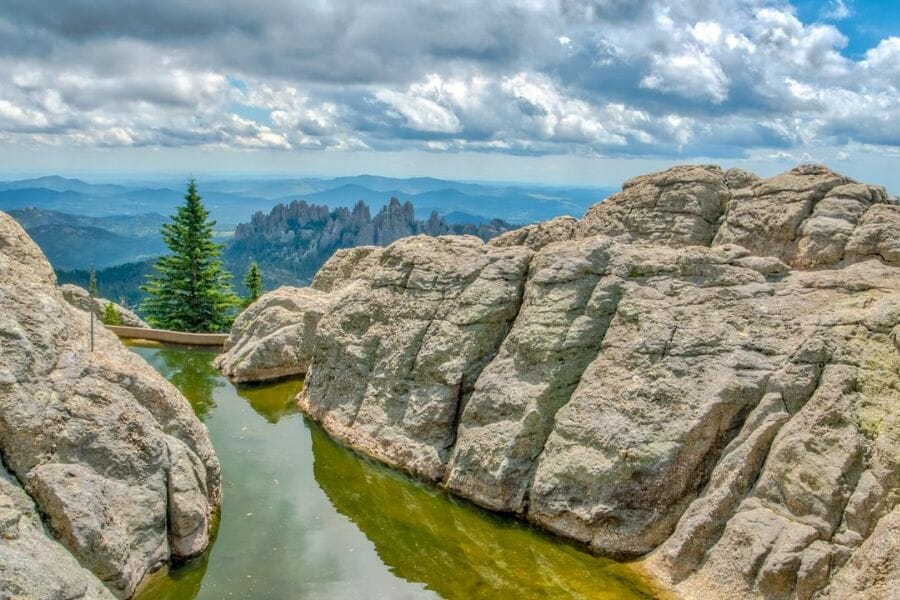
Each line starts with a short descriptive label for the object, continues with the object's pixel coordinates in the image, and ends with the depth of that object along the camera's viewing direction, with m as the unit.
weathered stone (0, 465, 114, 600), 11.95
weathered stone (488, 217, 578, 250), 30.08
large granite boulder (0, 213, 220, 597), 14.93
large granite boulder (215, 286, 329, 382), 33.78
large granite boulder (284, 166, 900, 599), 15.91
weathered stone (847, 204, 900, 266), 23.05
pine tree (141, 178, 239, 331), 61.53
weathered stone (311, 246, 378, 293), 43.28
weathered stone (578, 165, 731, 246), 27.73
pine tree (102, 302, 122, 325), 48.66
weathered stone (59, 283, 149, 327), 45.19
